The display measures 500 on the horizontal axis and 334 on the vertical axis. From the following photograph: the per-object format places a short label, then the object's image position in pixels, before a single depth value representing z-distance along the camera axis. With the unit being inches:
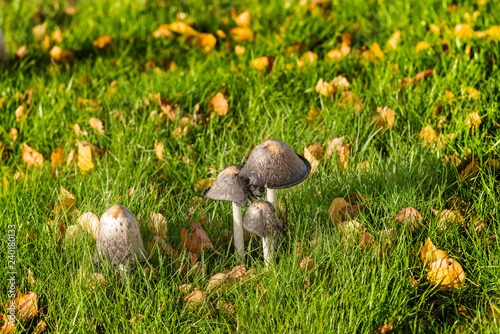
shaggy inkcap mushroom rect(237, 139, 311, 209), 160.2
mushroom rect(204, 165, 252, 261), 164.2
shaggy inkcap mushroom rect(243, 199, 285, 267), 161.8
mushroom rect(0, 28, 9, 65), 362.2
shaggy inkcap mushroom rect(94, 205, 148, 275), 163.3
